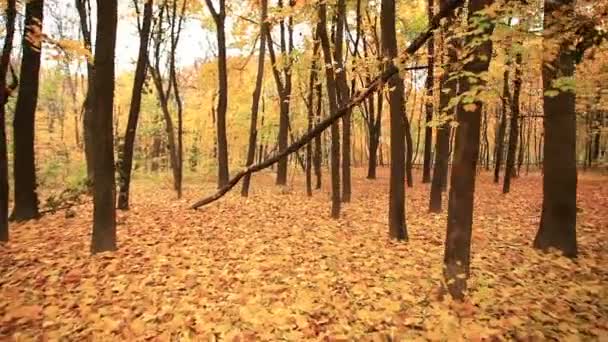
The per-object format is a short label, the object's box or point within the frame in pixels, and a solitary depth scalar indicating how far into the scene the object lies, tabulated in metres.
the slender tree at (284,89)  17.30
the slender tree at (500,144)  18.93
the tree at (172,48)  16.03
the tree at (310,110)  14.44
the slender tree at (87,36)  14.12
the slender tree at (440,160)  11.39
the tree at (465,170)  4.94
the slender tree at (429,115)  13.20
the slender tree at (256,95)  16.19
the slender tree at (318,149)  15.20
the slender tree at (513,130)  15.57
